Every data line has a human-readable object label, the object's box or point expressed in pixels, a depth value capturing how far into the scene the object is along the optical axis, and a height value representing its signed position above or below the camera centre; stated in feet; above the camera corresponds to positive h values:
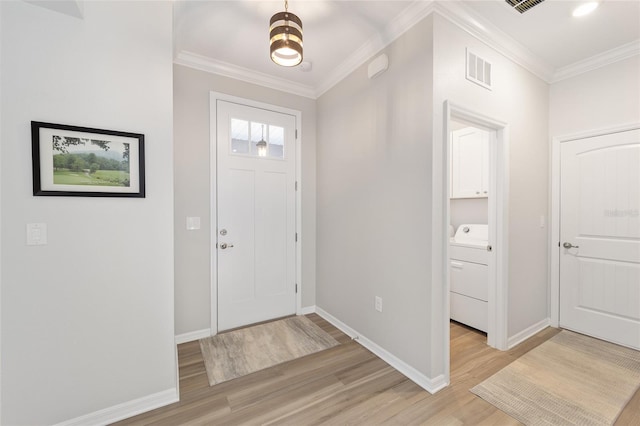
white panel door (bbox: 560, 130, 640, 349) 8.00 -0.92
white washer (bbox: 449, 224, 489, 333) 8.73 -2.56
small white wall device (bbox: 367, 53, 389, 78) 7.36 +4.16
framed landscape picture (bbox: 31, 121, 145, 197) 4.81 +0.96
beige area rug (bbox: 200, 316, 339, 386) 7.18 -4.31
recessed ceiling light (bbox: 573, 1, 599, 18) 6.26 +4.89
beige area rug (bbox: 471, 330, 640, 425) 5.52 -4.29
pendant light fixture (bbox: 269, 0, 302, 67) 4.95 +3.27
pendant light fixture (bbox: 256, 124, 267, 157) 9.89 +2.37
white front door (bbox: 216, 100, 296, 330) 9.28 -0.19
